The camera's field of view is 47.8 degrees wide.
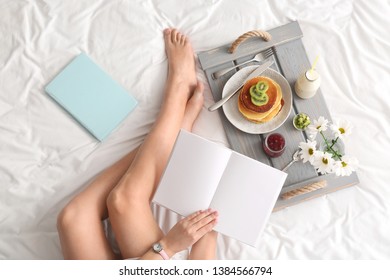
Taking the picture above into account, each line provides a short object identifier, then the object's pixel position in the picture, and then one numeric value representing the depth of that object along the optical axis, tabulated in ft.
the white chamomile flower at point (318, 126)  3.43
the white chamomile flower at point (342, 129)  3.37
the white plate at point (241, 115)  3.94
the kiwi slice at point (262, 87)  3.76
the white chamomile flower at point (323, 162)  3.39
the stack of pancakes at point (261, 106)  3.81
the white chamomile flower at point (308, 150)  3.49
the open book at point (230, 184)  3.44
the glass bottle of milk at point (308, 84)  3.76
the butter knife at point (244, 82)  3.91
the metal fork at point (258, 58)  4.05
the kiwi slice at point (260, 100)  3.77
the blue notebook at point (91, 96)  4.01
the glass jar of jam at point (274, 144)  3.85
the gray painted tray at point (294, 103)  3.91
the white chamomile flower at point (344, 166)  3.34
